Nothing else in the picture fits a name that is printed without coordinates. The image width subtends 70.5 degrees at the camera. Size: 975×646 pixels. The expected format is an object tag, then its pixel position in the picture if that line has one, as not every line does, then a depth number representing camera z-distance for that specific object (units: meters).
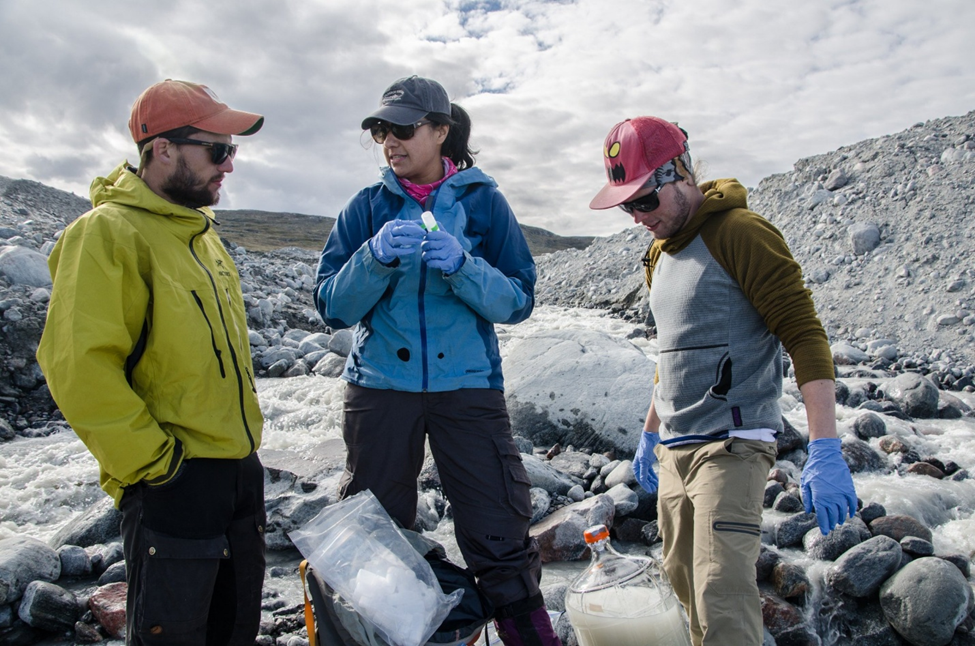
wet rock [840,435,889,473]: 5.73
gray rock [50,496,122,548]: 4.68
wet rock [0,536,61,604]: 3.72
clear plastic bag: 2.18
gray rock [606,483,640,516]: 4.71
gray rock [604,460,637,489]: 5.12
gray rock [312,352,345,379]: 10.38
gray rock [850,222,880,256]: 14.46
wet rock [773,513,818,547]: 4.24
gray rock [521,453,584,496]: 5.19
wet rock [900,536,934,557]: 3.71
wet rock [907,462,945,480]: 5.60
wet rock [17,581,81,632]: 3.58
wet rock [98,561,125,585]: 4.08
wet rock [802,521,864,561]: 3.96
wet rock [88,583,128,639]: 3.56
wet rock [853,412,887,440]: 6.60
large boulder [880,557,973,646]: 3.21
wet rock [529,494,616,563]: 4.36
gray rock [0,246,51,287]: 9.51
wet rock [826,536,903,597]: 3.57
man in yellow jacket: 2.19
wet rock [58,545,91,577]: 4.23
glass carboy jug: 2.24
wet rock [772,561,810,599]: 3.65
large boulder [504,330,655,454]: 6.46
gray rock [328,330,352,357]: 11.32
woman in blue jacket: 2.51
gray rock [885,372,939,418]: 7.65
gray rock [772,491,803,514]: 4.68
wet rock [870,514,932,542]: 4.01
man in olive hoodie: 2.29
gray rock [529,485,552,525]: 4.84
